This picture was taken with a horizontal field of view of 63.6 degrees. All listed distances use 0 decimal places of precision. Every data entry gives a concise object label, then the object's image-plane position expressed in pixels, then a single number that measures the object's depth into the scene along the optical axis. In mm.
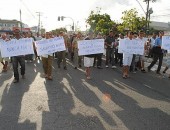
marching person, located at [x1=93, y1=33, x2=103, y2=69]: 6512
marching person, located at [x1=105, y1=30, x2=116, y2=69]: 6562
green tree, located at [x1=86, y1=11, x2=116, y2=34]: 23529
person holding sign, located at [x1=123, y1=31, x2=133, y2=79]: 5150
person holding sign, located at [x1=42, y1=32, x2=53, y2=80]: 4897
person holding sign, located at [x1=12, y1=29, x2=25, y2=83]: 4710
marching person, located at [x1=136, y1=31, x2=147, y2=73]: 5554
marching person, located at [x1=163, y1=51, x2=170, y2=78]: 5745
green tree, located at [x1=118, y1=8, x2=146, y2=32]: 14537
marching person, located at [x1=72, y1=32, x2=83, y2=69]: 6556
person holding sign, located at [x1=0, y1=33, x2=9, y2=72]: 5067
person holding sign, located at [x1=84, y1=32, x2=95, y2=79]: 4982
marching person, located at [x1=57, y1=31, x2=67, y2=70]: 6343
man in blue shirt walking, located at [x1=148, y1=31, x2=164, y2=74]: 5918
